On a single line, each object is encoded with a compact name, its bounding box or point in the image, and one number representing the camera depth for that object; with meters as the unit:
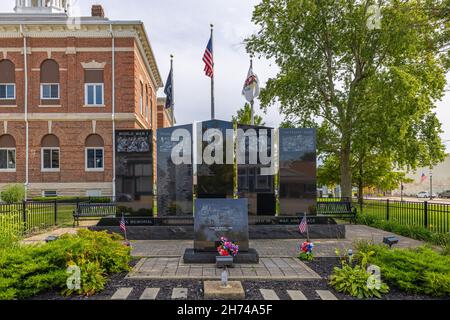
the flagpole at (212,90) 14.90
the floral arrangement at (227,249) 7.40
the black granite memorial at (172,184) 12.07
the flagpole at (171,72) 20.08
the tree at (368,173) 26.22
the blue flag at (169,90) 20.66
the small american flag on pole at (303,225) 8.43
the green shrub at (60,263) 5.60
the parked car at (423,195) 59.90
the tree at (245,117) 30.22
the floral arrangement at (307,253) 8.20
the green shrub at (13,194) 22.64
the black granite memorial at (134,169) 11.88
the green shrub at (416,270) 5.64
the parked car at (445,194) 56.29
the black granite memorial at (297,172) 11.98
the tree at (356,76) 17.48
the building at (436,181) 67.12
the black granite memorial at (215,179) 12.08
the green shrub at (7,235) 7.14
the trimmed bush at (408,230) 10.22
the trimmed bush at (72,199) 21.73
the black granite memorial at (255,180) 12.09
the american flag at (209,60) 16.20
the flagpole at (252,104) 19.05
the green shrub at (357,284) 5.67
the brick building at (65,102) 27.20
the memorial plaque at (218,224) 8.05
